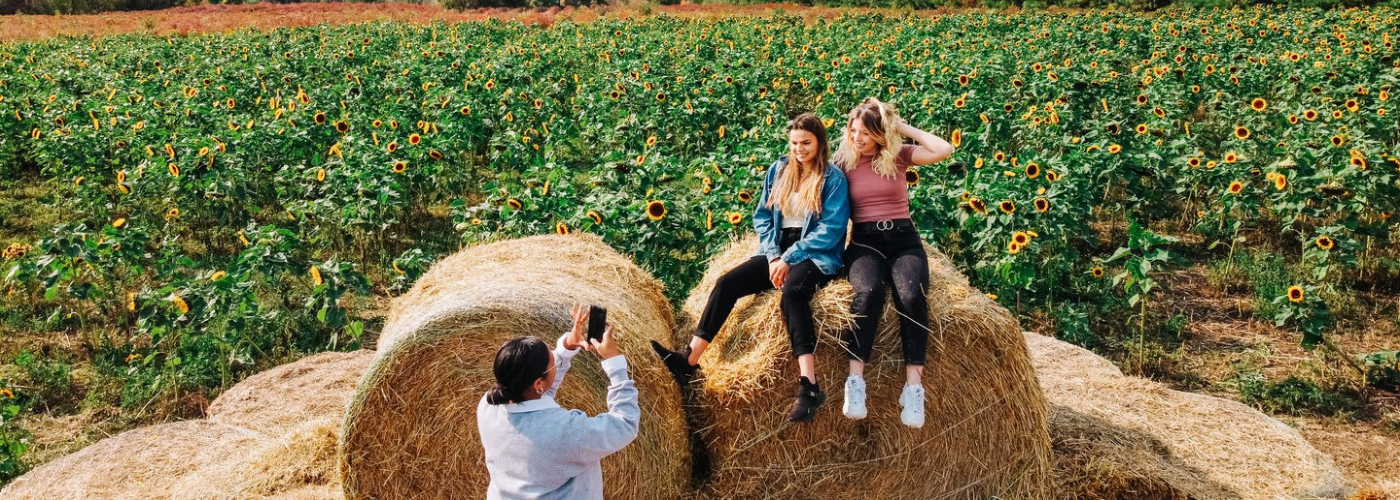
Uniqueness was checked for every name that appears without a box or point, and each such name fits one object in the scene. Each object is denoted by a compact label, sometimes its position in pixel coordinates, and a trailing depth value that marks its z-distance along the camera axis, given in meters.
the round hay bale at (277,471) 4.51
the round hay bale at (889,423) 4.20
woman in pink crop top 4.09
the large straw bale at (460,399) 3.88
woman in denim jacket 4.32
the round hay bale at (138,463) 4.68
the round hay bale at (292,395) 5.43
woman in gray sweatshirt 2.89
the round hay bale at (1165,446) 4.53
